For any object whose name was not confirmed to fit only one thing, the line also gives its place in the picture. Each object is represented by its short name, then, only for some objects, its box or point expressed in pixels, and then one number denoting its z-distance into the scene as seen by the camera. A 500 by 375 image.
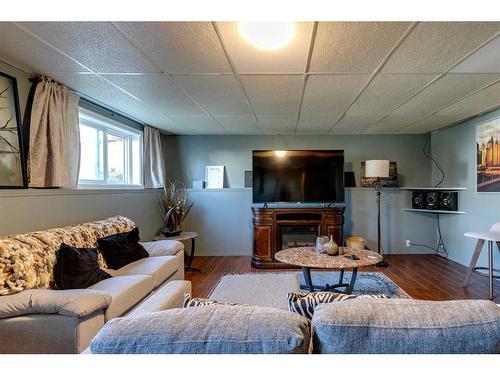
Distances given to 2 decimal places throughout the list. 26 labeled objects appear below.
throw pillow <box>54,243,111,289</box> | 2.04
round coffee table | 2.58
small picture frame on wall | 5.16
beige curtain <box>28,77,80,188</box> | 2.38
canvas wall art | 3.59
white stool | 2.94
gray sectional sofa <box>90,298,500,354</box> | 0.84
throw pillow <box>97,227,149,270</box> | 2.72
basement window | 3.30
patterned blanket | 1.73
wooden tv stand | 4.43
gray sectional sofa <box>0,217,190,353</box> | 1.59
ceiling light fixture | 1.67
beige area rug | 3.12
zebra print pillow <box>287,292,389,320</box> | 1.10
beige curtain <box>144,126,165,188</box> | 4.39
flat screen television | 4.63
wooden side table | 3.99
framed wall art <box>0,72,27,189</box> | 2.13
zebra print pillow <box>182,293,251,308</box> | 1.14
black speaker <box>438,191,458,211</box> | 4.37
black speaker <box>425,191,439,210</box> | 4.66
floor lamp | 4.39
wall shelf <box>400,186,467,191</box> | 4.21
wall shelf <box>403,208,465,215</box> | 4.30
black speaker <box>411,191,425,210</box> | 4.85
